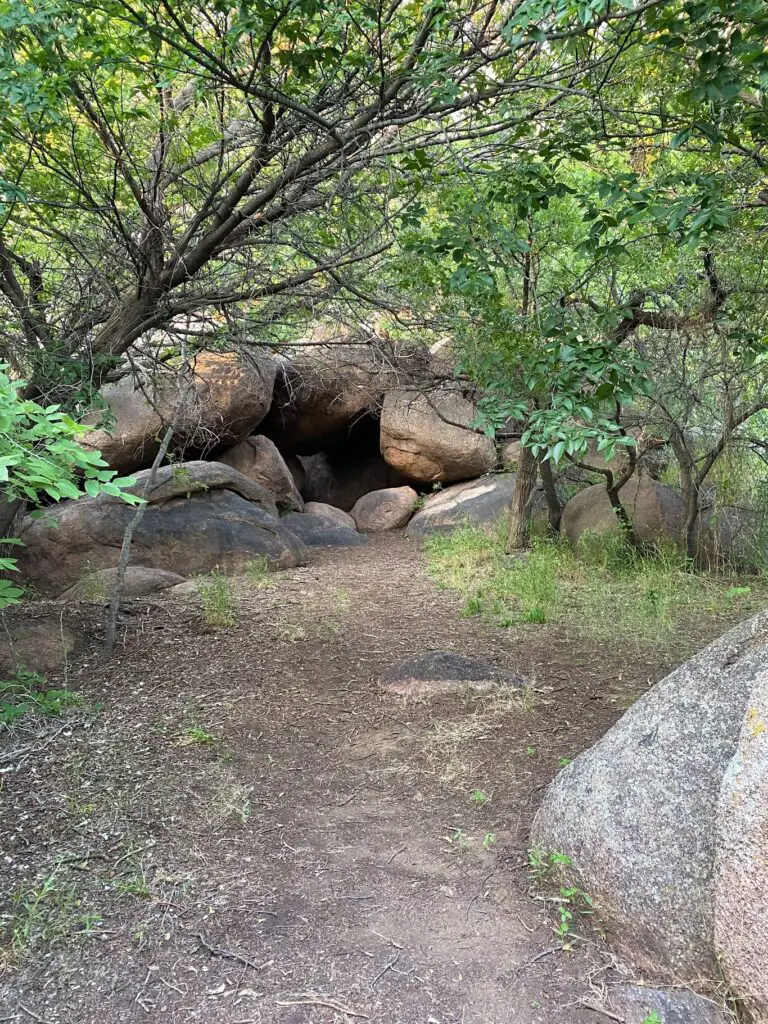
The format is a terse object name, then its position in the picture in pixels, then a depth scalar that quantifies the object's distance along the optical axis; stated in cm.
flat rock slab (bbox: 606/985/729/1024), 211
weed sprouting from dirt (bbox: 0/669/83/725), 394
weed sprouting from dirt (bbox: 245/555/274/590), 726
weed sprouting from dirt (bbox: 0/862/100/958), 244
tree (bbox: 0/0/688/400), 329
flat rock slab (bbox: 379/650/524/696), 448
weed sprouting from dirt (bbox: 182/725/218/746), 385
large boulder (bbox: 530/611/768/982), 232
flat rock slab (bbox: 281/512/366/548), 1048
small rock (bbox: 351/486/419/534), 1209
